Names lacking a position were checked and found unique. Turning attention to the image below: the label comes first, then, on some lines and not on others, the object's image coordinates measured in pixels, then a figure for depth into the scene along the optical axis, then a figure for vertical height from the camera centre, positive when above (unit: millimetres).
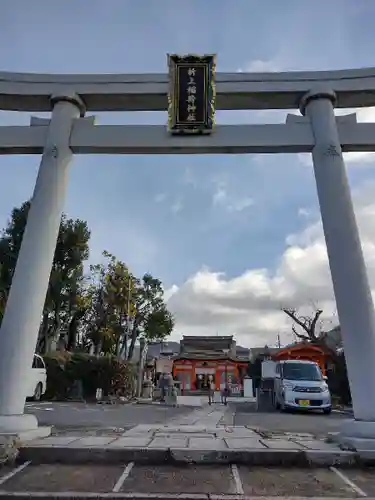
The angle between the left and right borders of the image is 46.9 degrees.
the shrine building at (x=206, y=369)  38281 +4981
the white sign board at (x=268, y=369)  18453 +2482
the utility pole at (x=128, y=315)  25670 +6248
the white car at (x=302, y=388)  13516 +1294
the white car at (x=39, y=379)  17688 +1798
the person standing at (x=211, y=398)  21394 +1525
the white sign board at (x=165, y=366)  21897 +2961
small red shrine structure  25647 +4400
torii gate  5598 +4125
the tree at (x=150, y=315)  29662 +7359
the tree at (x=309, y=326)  24672 +5769
